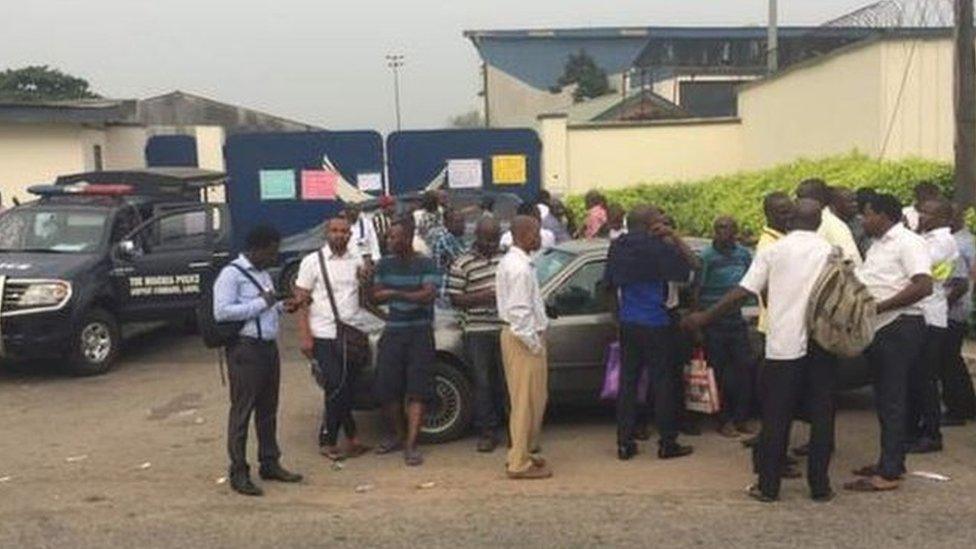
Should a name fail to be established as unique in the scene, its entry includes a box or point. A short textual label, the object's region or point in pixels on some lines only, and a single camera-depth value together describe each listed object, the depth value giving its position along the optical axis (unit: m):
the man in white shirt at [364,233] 12.53
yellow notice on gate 23.58
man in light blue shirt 7.09
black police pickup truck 11.44
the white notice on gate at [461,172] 23.53
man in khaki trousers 7.28
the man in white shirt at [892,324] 6.92
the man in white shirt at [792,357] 6.59
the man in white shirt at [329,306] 7.92
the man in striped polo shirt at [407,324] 7.73
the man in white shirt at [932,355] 7.60
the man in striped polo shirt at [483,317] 7.91
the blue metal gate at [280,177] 23.05
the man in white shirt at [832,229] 7.34
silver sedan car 8.41
